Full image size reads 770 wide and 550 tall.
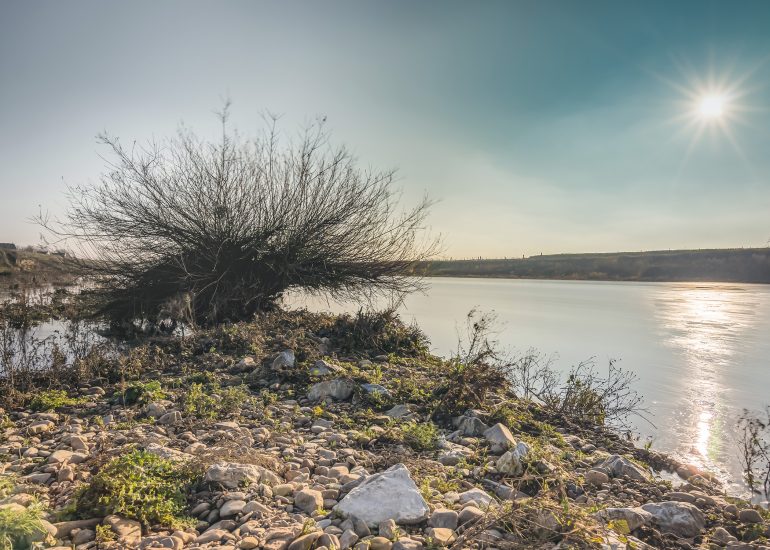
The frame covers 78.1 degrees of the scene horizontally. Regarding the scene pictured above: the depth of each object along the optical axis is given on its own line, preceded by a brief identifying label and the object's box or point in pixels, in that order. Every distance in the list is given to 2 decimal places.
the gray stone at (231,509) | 2.73
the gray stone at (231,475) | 3.00
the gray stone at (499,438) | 4.07
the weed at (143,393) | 4.87
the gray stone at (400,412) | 4.86
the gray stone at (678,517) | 2.98
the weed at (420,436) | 4.04
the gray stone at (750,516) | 3.18
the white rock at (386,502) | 2.71
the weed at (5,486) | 2.55
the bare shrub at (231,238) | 10.11
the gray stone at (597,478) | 3.62
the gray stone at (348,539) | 2.46
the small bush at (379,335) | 7.74
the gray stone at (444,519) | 2.70
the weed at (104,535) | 2.35
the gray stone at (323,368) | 5.93
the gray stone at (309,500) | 2.86
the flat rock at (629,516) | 2.92
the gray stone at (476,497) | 2.97
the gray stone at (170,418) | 4.29
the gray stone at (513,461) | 3.58
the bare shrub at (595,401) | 6.14
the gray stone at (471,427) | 4.54
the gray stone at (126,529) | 2.39
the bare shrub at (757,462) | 4.27
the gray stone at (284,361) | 6.12
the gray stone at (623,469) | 3.74
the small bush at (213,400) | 4.57
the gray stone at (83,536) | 2.38
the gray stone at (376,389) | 5.36
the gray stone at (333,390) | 5.31
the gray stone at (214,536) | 2.48
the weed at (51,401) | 4.75
